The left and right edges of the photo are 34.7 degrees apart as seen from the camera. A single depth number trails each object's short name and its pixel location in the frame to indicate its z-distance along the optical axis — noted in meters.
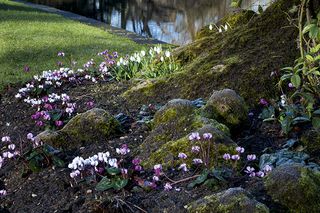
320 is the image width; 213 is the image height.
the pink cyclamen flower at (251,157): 3.21
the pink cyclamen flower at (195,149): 3.25
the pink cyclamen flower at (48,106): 5.32
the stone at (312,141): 3.53
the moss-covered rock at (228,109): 4.02
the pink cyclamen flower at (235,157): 3.14
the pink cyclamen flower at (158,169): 3.15
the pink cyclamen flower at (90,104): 5.38
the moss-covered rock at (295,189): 2.68
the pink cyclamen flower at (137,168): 3.32
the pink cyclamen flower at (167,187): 3.03
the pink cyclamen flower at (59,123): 4.76
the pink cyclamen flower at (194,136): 3.26
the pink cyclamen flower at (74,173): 3.35
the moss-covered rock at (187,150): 3.34
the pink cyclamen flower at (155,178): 3.13
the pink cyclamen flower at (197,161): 3.17
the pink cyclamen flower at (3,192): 3.65
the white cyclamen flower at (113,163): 3.29
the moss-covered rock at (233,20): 6.79
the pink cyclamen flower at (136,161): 3.33
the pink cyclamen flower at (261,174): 3.06
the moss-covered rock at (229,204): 2.51
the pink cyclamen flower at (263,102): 4.20
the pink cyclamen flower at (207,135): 3.25
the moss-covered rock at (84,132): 4.20
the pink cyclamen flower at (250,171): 3.07
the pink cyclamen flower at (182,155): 3.20
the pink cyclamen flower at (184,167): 3.19
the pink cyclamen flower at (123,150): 3.39
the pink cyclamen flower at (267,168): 3.04
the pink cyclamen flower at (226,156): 3.15
